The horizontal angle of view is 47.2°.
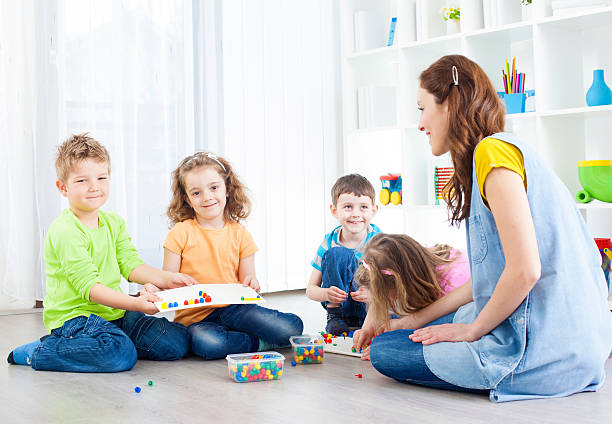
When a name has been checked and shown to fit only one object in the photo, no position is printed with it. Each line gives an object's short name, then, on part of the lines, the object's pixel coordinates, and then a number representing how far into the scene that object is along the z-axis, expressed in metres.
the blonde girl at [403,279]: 1.75
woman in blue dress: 1.42
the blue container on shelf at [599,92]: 2.65
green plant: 3.17
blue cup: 2.91
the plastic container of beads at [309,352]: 1.92
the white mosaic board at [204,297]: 1.92
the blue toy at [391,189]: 3.45
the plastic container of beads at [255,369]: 1.73
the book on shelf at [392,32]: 3.47
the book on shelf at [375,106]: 3.60
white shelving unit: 2.83
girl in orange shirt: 2.12
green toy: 2.57
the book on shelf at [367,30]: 3.60
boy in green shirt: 1.89
